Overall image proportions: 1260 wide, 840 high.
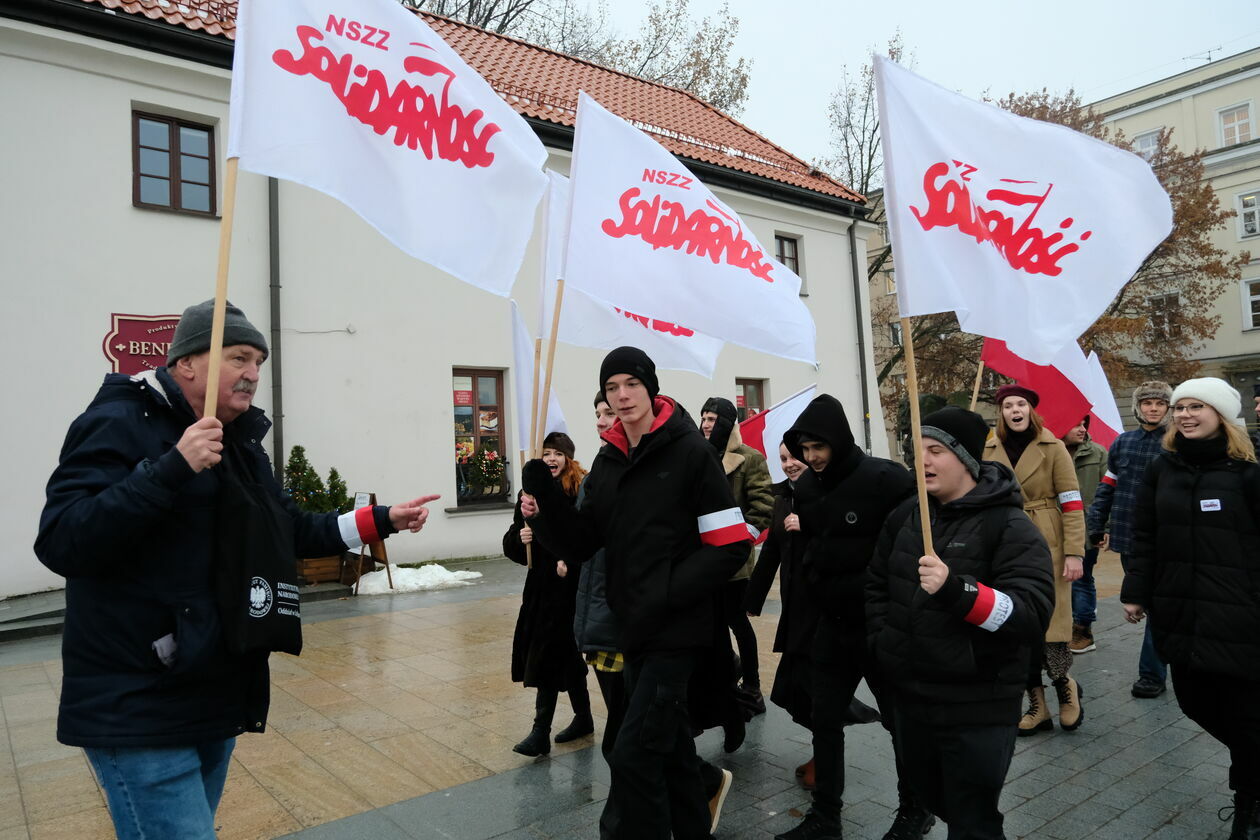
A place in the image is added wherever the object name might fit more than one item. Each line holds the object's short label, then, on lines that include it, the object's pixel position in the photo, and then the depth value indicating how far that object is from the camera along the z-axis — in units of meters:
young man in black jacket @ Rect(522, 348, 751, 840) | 3.21
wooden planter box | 10.30
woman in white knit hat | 3.56
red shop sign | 10.26
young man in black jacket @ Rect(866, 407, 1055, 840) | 2.85
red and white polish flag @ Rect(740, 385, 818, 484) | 6.53
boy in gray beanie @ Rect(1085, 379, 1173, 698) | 5.67
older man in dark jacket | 2.04
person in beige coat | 5.07
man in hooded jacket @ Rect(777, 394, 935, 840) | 3.82
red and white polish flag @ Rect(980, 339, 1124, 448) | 5.13
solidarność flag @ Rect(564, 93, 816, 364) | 4.47
